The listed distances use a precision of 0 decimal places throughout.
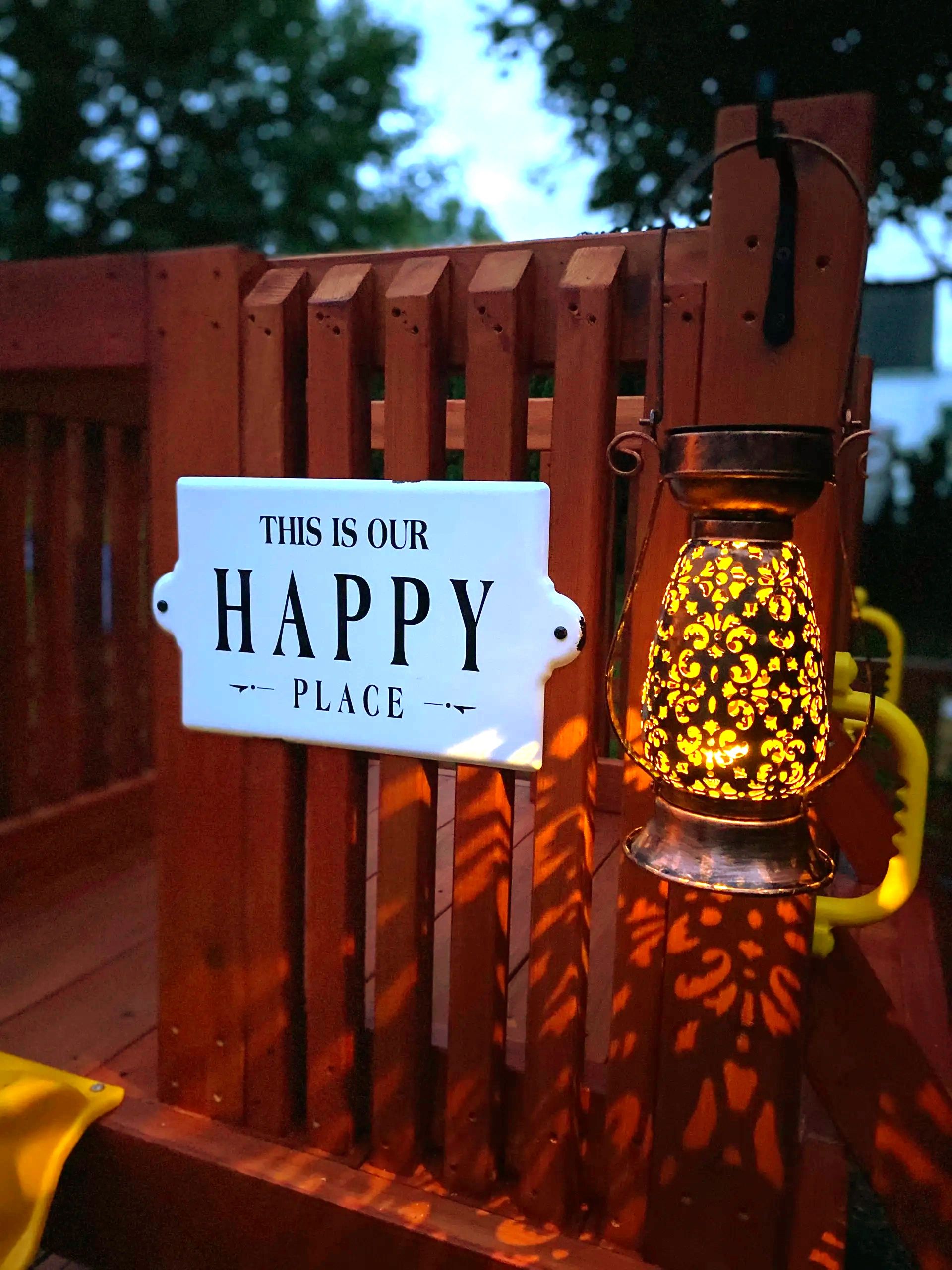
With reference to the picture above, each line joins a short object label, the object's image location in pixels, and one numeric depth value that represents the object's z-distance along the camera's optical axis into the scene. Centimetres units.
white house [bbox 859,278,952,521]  1030
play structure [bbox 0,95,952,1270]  126
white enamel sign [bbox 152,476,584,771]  134
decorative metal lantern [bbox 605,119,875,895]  98
